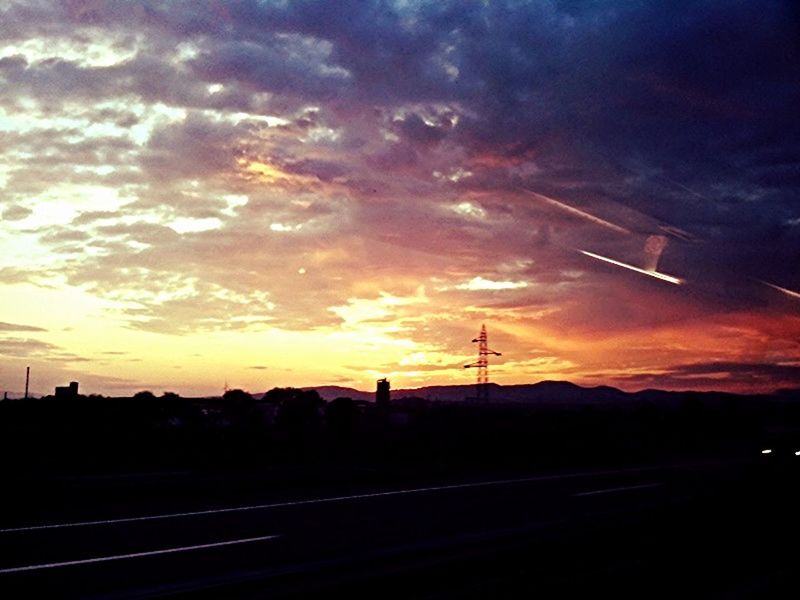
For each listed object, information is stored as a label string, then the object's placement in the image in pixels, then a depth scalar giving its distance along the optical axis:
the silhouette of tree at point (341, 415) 41.09
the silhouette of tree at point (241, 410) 41.31
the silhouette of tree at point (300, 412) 42.42
